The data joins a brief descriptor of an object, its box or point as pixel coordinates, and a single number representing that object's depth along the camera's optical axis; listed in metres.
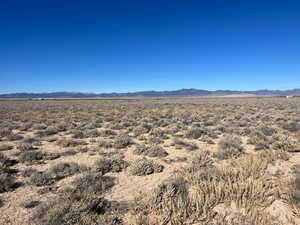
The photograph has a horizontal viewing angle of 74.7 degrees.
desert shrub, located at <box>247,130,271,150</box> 9.22
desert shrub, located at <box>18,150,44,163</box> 7.66
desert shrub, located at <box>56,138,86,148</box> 10.09
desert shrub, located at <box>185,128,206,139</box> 11.93
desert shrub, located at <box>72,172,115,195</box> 5.04
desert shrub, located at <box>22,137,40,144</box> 10.86
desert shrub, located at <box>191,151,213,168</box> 6.81
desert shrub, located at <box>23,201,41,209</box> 4.40
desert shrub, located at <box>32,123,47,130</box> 15.51
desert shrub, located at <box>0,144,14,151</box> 9.36
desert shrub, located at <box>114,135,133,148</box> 9.82
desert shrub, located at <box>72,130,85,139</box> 12.14
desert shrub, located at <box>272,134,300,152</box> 8.50
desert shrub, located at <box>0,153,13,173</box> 6.34
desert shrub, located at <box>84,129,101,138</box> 12.46
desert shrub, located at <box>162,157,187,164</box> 7.65
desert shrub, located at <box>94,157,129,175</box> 6.64
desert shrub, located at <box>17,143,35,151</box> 9.31
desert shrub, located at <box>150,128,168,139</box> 12.22
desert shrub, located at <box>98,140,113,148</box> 9.91
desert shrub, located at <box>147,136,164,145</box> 10.76
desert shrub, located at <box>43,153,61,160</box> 7.98
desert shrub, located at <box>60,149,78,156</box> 8.56
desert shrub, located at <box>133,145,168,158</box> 8.39
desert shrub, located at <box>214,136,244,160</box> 7.83
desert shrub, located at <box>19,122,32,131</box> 15.27
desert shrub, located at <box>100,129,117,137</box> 13.00
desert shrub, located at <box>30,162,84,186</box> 5.63
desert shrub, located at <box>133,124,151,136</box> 13.37
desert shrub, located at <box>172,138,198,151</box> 9.36
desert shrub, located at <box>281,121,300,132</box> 13.40
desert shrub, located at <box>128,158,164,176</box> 6.42
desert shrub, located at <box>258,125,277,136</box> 12.02
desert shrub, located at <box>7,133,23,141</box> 11.57
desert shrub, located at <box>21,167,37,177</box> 6.20
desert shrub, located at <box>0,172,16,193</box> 5.20
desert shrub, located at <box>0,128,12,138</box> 12.57
